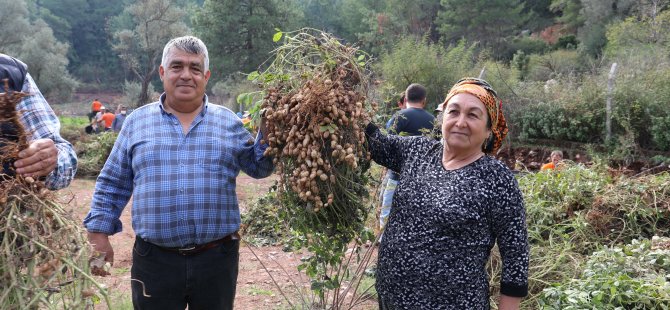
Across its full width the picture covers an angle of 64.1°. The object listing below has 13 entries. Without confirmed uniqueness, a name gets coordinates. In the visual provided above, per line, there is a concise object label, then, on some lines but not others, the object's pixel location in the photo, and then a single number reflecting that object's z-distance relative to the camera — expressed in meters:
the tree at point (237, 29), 29.19
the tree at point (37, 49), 30.98
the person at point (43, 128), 1.69
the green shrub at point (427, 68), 14.52
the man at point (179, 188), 2.39
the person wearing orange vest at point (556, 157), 7.02
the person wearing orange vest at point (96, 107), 18.21
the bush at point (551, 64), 18.56
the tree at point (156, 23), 30.29
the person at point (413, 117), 5.31
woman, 2.09
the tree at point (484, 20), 28.53
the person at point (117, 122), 13.56
